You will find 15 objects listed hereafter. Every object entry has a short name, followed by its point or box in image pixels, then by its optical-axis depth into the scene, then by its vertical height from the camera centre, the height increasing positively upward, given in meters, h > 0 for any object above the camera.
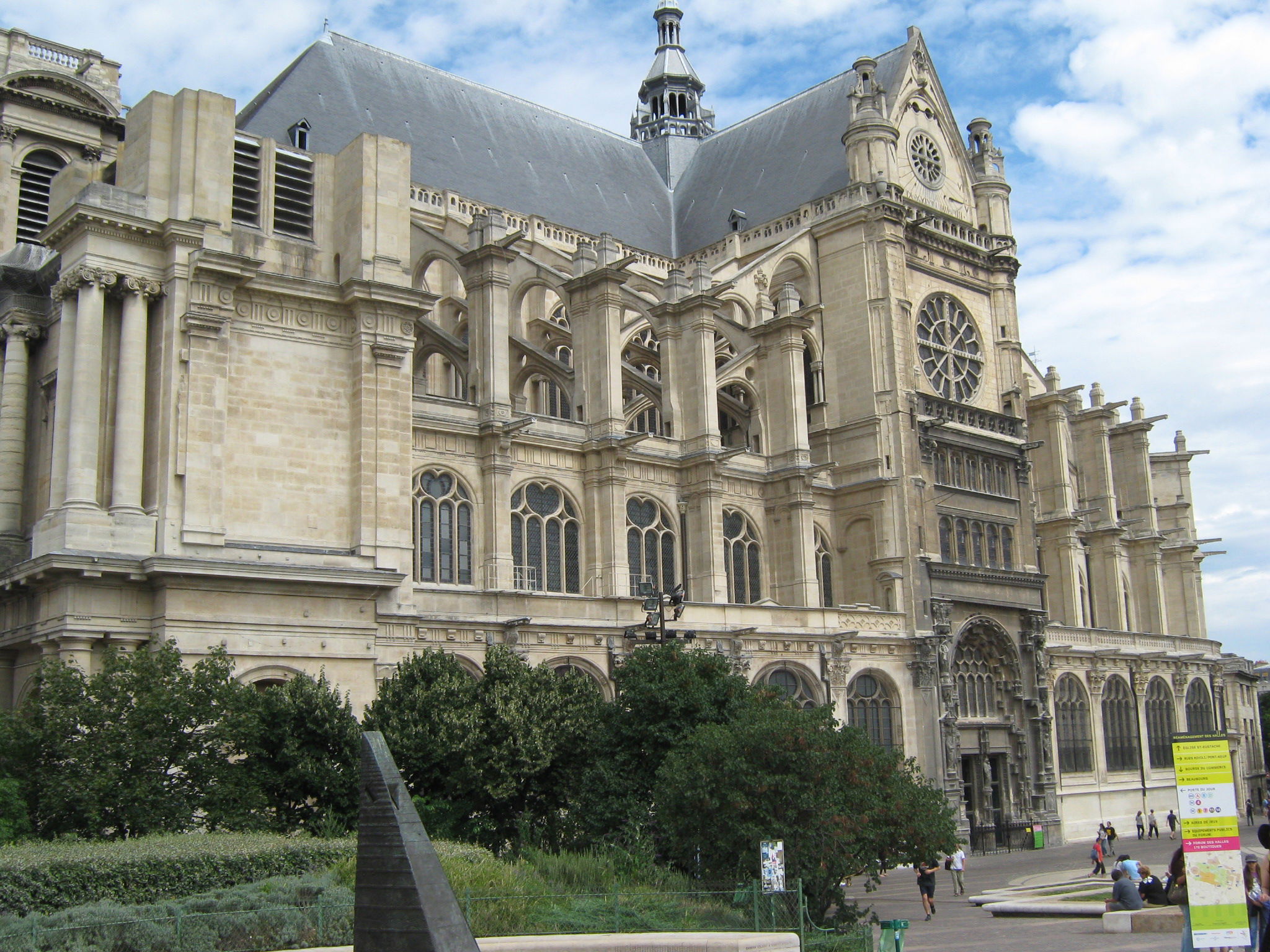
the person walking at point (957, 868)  29.05 -2.89
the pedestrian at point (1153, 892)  21.89 -2.67
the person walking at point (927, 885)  24.77 -2.77
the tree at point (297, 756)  21.02 +0.00
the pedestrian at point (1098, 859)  30.55 -2.93
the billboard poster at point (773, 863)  17.45 -1.60
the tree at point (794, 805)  19.36 -0.95
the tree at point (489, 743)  22.33 +0.13
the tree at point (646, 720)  22.00 +0.44
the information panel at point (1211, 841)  11.29 -0.96
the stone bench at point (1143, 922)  20.34 -2.92
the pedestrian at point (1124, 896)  20.88 -2.60
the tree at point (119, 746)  19.52 +0.22
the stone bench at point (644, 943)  14.57 -2.21
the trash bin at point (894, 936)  17.31 -2.59
